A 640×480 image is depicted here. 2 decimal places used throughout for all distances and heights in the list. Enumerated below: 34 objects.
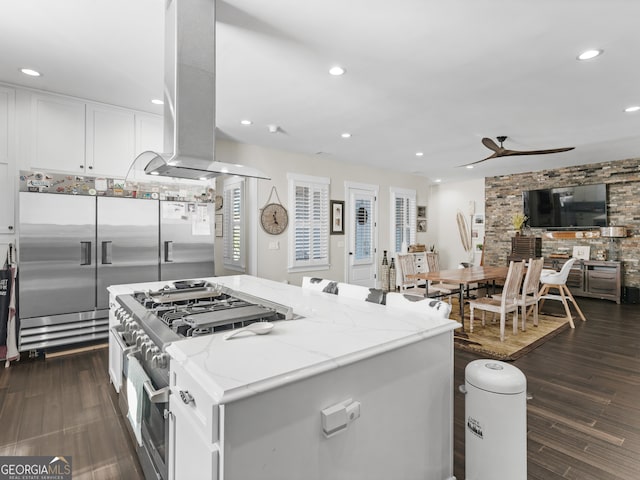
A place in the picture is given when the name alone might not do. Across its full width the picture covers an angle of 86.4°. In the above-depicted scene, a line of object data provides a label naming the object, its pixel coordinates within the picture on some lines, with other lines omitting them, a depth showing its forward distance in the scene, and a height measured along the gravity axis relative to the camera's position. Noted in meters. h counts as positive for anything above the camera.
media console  5.97 -0.72
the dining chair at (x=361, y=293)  1.94 -0.34
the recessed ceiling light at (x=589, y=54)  2.55 +1.40
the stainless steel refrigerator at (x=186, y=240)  3.90 -0.06
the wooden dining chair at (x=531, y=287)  4.07 -0.62
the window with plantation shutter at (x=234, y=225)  5.18 +0.15
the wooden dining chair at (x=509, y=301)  3.76 -0.75
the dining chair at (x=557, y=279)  4.52 -0.54
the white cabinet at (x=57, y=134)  3.29 +0.98
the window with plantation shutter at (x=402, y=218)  7.38 +0.43
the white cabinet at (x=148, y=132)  3.85 +1.17
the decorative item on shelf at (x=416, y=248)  7.54 -0.25
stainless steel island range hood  1.95 +0.84
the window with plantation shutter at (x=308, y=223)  5.64 +0.22
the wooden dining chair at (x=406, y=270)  4.84 -0.48
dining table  3.98 -0.49
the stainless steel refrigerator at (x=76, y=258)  3.21 -0.25
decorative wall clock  5.26 +0.29
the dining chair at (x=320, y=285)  2.26 -0.34
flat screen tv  6.31 +0.62
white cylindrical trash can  1.51 -0.84
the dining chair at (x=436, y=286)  4.77 -0.72
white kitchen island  0.92 -0.53
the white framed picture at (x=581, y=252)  6.48 -0.26
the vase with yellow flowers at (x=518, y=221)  7.16 +0.35
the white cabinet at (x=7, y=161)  3.17 +0.67
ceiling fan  4.18 +1.09
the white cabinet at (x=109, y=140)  3.56 +1.01
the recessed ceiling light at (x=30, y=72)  2.91 +1.40
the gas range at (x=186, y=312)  1.40 -0.39
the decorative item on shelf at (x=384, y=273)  7.03 -0.76
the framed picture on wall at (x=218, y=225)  4.95 +0.15
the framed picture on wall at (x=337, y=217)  6.23 +0.35
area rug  3.43 -1.14
